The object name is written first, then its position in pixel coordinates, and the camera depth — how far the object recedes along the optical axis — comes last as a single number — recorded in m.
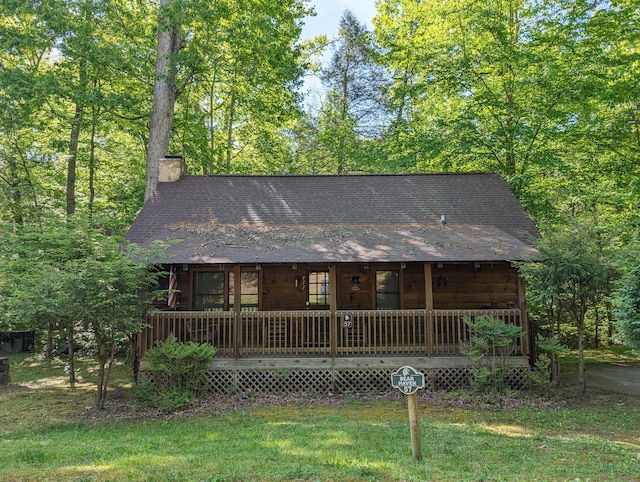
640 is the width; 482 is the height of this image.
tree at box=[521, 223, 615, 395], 8.96
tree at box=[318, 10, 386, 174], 23.94
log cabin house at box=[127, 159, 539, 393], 10.29
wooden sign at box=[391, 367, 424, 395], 5.37
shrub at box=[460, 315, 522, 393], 9.42
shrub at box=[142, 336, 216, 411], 8.88
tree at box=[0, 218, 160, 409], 8.13
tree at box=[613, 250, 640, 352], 7.13
